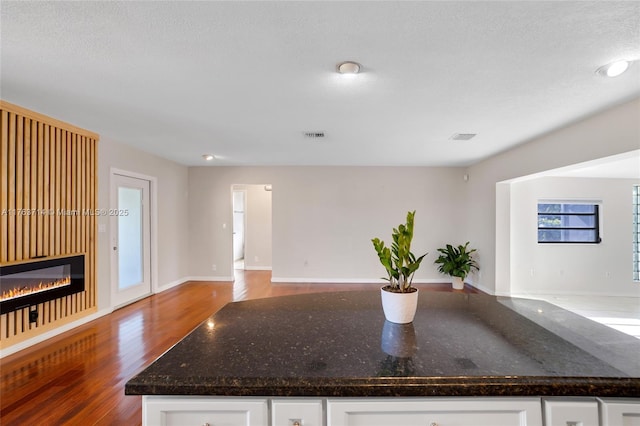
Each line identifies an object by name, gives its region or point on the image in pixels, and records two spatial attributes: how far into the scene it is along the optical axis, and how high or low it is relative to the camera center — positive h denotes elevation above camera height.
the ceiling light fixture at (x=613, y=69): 1.92 +1.02
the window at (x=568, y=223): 5.58 -0.16
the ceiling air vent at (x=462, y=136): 3.60 +1.02
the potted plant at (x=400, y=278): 1.23 -0.28
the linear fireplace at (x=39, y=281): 2.73 -0.71
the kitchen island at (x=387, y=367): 0.82 -0.49
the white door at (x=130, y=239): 4.16 -0.39
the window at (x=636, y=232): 5.62 -0.35
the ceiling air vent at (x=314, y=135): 3.62 +1.04
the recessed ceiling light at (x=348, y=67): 1.94 +1.02
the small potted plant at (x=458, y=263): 5.36 -0.93
